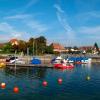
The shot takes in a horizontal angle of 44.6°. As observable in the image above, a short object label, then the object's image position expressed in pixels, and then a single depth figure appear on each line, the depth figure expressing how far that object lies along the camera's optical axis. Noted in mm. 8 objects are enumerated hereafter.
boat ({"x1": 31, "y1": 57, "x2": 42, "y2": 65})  50554
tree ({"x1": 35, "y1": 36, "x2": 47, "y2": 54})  76819
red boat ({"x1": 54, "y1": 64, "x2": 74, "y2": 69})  44684
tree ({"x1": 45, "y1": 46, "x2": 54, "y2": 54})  80043
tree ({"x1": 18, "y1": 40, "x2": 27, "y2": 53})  75006
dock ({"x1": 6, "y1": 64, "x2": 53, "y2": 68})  46361
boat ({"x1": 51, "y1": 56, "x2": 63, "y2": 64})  53109
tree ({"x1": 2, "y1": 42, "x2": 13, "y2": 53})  78255
